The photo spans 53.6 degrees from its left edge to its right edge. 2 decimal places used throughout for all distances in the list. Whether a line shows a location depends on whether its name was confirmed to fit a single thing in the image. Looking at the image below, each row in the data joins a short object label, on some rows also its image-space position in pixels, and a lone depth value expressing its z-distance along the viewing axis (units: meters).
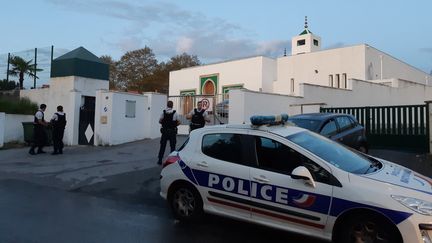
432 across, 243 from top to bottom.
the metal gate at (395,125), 13.99
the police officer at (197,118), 11.66
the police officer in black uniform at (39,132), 14.95
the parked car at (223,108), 19.48
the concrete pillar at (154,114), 18.11
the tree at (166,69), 57.16
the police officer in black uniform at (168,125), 11.57
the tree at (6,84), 25.05
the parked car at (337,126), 10.60
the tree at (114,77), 59.53
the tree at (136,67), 59.16
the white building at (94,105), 16.97
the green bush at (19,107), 18.92
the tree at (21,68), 22.43
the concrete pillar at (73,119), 17.62
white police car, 4.75
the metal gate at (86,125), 17.61
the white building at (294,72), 32.44
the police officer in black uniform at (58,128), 14.51
